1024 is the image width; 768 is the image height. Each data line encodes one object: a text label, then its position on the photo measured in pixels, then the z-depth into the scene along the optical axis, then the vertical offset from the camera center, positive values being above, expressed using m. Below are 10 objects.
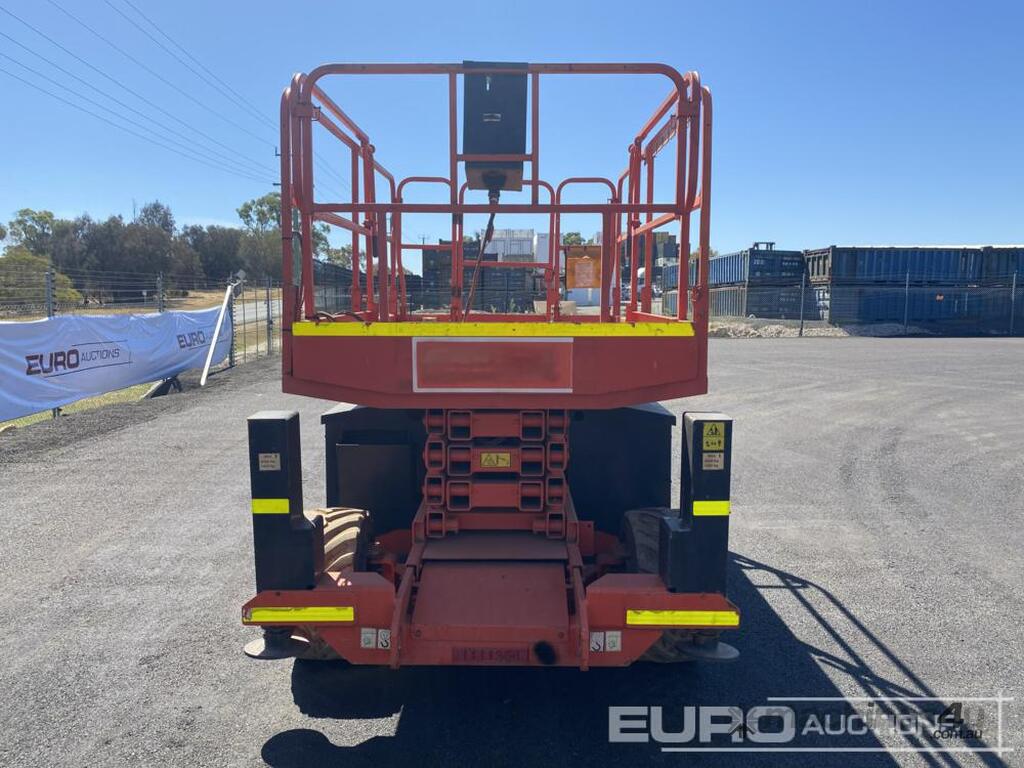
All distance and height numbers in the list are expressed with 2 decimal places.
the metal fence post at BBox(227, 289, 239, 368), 19.38 -1.48
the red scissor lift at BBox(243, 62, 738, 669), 3.31 -0.83
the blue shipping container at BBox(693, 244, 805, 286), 34.09 +1.76
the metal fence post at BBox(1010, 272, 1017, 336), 32.53 +0.24
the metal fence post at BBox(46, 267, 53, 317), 11.88 +0.06
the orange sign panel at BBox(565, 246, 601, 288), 5.42 +0.26
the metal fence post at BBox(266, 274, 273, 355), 21.38 -1.06
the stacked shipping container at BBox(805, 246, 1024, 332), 32.81 +0.81
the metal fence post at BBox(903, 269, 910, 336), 32.94 -0.10
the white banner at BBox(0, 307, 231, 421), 10.53 -1.01
